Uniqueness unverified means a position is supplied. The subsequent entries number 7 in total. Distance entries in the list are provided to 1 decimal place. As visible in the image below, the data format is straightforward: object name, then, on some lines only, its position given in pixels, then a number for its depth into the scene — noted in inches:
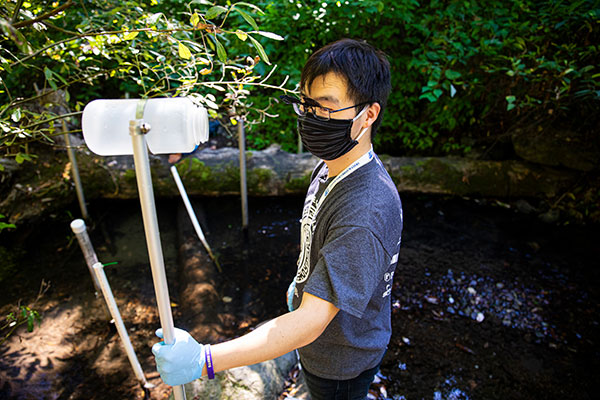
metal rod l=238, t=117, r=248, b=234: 144.1
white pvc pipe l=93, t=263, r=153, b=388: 75.8
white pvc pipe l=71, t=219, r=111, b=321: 78.2
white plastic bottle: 40.8
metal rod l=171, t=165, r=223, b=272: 135.6
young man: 41.6
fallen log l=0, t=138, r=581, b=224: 160.2
